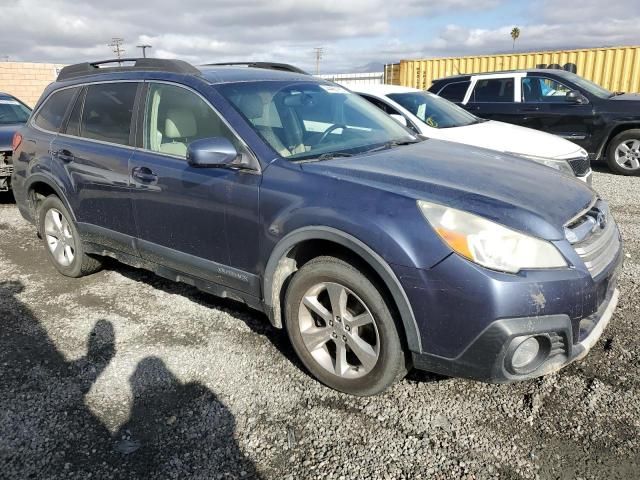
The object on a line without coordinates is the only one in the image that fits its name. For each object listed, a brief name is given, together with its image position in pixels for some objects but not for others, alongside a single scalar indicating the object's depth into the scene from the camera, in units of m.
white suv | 6.20
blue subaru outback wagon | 2.31
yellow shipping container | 14.63
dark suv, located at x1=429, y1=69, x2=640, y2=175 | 8.59
